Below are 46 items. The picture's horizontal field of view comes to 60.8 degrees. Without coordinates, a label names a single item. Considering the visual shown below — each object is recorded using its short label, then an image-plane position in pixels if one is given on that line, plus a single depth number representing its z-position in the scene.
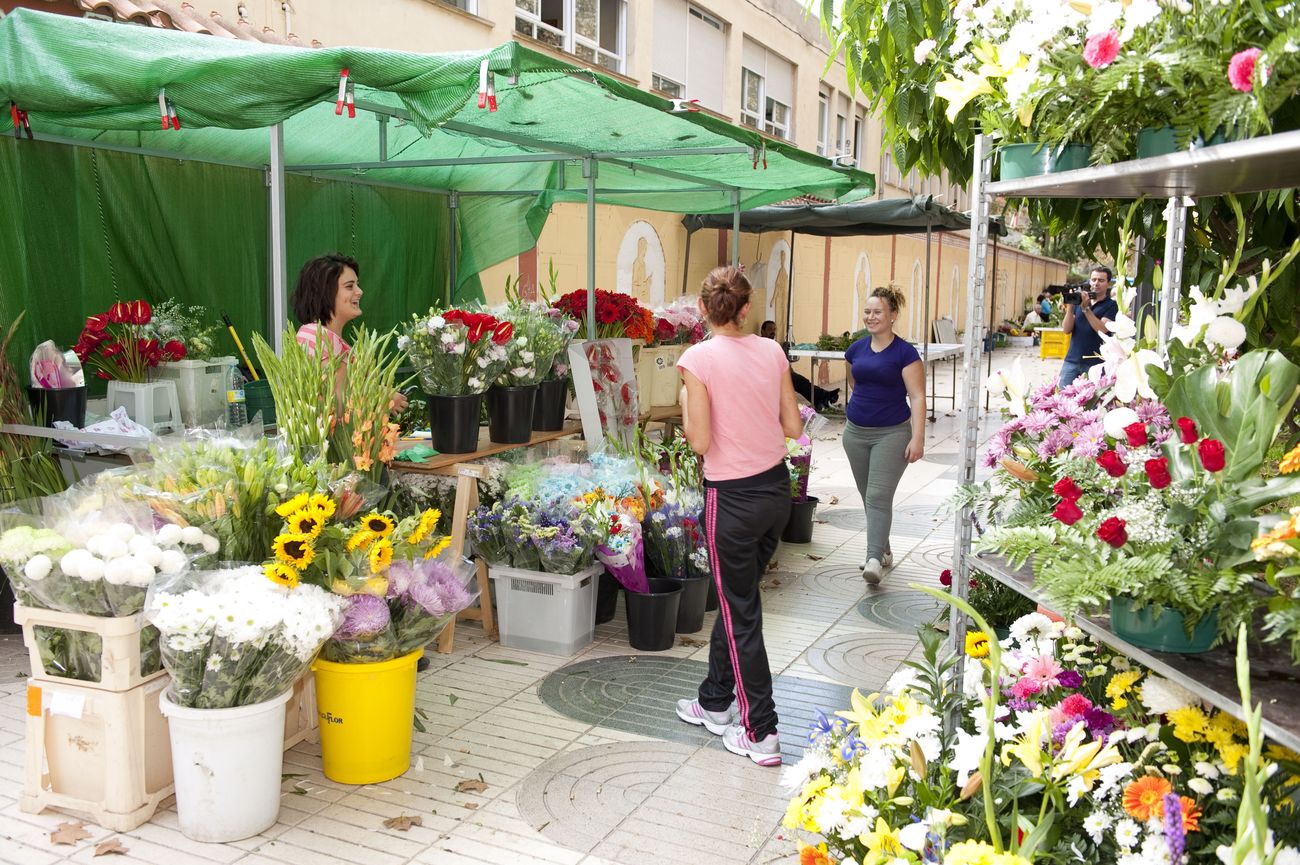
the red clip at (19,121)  4.95
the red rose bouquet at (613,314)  6.81
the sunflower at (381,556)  3.55
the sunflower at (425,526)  3.86
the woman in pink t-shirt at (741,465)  4.02
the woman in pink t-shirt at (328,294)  5.00
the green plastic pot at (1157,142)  2.14
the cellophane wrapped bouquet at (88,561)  3.35
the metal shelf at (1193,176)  1.82
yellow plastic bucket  3.77
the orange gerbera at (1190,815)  2.05
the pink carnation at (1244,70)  1.85
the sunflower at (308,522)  3.46
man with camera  9.52
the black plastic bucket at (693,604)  5.50
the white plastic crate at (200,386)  5.49
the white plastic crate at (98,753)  3.47
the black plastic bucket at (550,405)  6.02
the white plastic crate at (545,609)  5.21
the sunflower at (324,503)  3.54
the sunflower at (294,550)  3.42
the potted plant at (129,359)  5.32
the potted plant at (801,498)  7.42
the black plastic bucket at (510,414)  5.57
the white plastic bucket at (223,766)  3.37
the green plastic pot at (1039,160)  2.36
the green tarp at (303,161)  4.09
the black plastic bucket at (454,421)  5.22
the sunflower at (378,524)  3.63
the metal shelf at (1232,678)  1.74
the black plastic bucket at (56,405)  5.11
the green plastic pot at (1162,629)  1.96
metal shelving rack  1.81
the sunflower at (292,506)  3.53
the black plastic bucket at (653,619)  5.27
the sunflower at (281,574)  3.39
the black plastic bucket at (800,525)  7.66
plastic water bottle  5.79
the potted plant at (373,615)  3.57
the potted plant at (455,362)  5.16
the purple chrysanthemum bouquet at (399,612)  3.65
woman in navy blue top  6.20
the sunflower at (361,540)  3.57
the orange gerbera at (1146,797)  2.02
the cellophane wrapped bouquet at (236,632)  3.23
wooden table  5.19
